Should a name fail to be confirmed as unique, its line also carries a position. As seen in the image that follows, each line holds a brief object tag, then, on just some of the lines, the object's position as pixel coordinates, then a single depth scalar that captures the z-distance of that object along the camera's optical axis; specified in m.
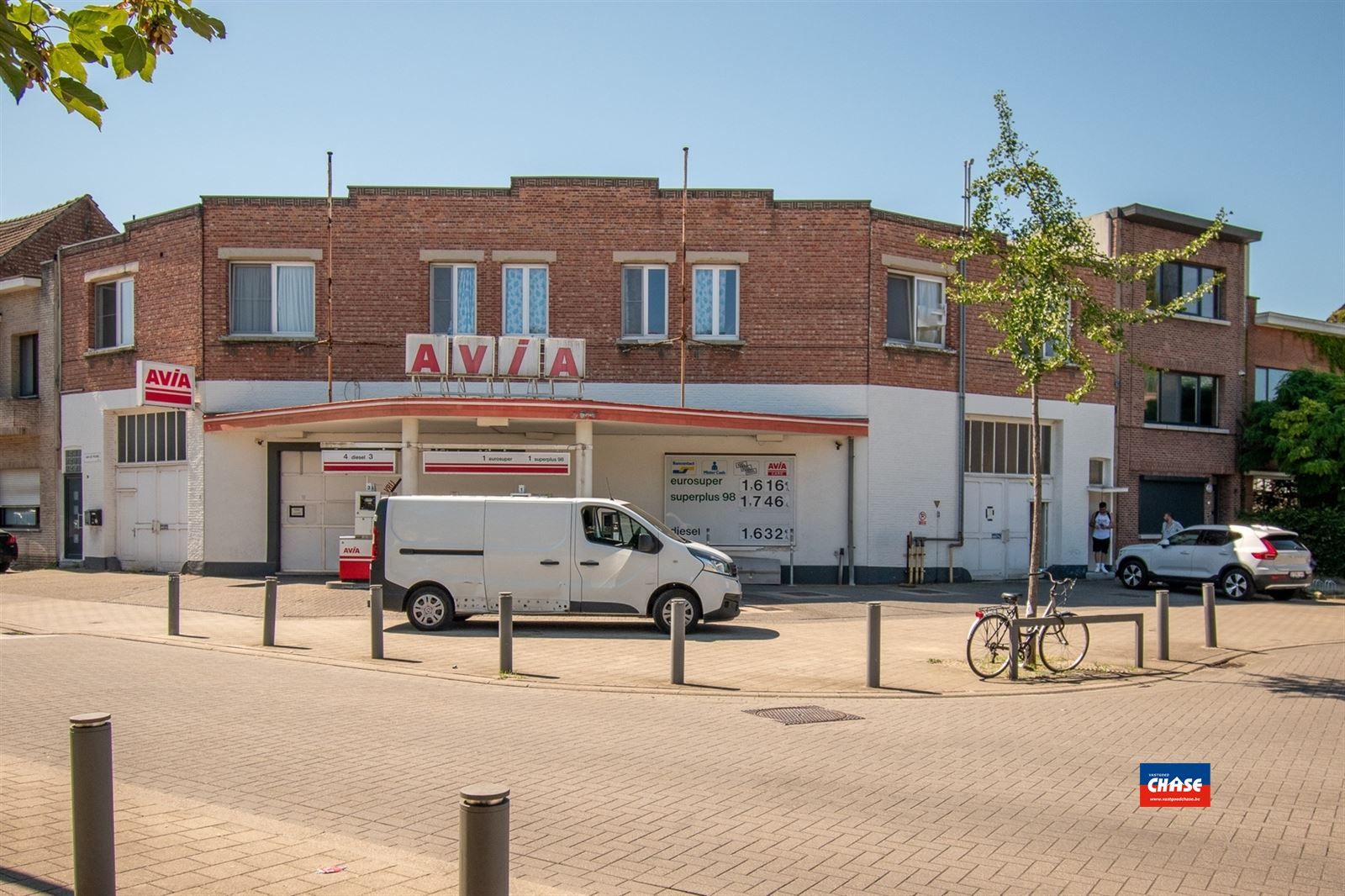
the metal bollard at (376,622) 12.46
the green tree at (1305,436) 27.17
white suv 21.72
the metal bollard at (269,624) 13.57
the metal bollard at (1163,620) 13.26
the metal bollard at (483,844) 3.51
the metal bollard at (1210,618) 14.36
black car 24.39
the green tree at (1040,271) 12.78
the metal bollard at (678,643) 10.97
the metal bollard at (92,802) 4.34
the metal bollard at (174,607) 14.33
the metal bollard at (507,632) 11.59
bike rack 11.70
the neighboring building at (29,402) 25.38
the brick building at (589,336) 22.11
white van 14.66
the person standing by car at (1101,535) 25.56
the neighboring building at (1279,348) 29.77
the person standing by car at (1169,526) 27.22
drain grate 9.50
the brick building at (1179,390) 26.94
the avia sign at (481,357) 19.81
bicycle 11.95
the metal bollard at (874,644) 11.20
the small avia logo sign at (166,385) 20.94
